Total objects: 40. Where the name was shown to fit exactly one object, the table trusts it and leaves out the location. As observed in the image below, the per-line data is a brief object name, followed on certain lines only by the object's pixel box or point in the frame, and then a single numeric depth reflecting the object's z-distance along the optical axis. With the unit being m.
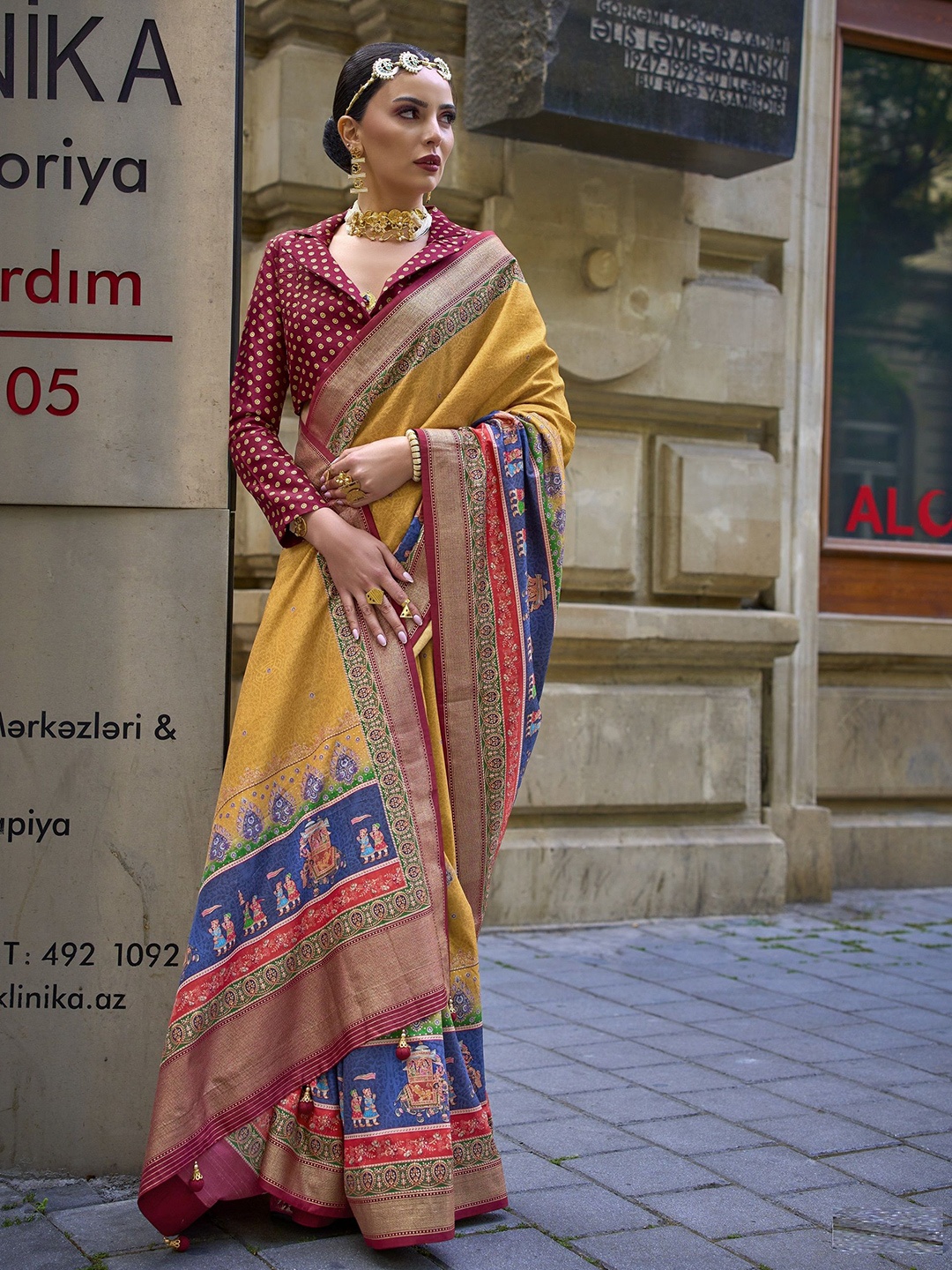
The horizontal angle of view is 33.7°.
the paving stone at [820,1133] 3.44
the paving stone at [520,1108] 3.59
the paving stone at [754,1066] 4.02
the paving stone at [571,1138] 3.36
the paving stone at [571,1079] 3.86
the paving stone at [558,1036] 4.27
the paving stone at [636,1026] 4.41
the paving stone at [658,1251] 2.72
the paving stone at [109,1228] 2.78
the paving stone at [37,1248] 2.67
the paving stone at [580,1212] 2.89
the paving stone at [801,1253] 2.75
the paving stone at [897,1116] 3.59
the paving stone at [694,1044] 4.23
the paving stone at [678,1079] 3.89
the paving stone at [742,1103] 3.67
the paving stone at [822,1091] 3.79
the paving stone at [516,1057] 4.05
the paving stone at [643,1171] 3.14
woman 2.76
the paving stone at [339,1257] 2.67
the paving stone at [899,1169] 3.20
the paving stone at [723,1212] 2.92
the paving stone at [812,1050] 4.22
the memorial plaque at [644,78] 5.60
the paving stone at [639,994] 4.80
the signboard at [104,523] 3.15
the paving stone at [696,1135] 3.41
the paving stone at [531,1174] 3.13
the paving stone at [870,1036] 4.36
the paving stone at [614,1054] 4.10
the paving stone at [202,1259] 2.67
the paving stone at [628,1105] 3.62
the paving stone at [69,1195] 2.99
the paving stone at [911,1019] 4.57
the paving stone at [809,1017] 4.58
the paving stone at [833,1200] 3.02
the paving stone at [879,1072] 3.98
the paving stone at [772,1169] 3.18
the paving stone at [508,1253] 2.70
